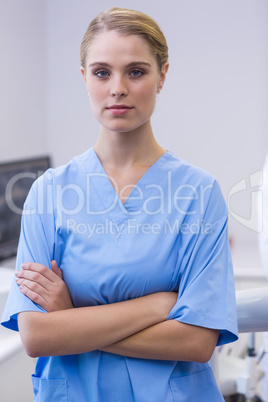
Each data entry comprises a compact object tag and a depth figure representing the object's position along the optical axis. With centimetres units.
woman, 218
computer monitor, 381
